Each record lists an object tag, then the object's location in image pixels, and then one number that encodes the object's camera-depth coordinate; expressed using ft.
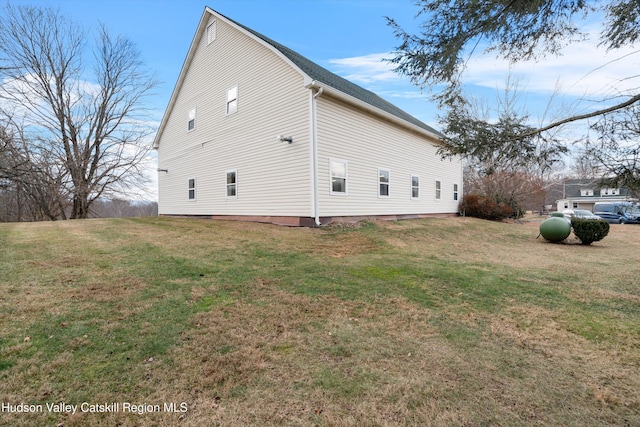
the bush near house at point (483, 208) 57.67
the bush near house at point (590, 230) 31.17
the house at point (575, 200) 129.88
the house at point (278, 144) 31.09
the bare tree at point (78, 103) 59.72
